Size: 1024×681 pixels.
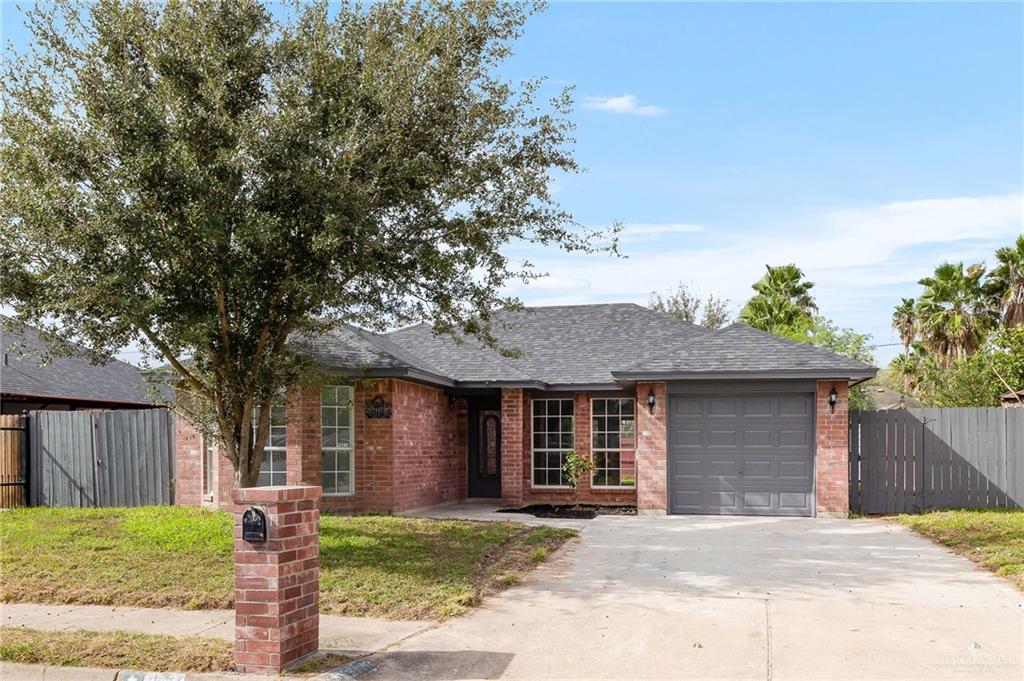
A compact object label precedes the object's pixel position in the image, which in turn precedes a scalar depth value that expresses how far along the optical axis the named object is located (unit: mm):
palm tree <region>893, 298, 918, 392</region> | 36469
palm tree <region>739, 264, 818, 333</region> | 32062
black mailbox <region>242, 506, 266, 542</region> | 6520
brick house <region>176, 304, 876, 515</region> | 15938
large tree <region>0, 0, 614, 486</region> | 9844
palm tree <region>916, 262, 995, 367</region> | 30438
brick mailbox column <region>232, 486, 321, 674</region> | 6504
